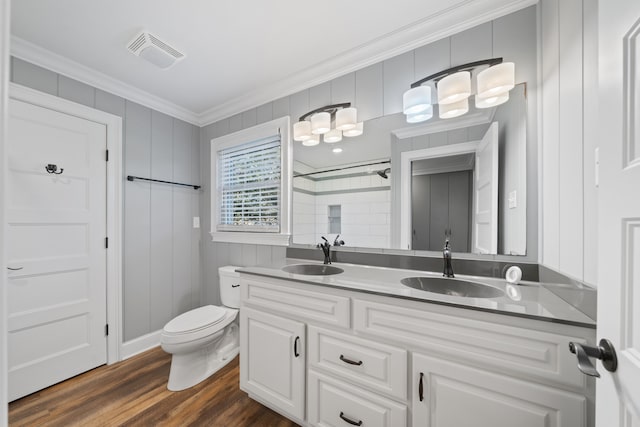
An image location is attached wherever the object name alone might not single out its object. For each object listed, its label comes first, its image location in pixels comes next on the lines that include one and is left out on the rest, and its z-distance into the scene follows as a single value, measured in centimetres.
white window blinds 230
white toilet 176
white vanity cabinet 83
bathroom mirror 133
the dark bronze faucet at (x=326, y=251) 185
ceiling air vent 161
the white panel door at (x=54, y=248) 167
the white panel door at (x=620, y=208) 48
